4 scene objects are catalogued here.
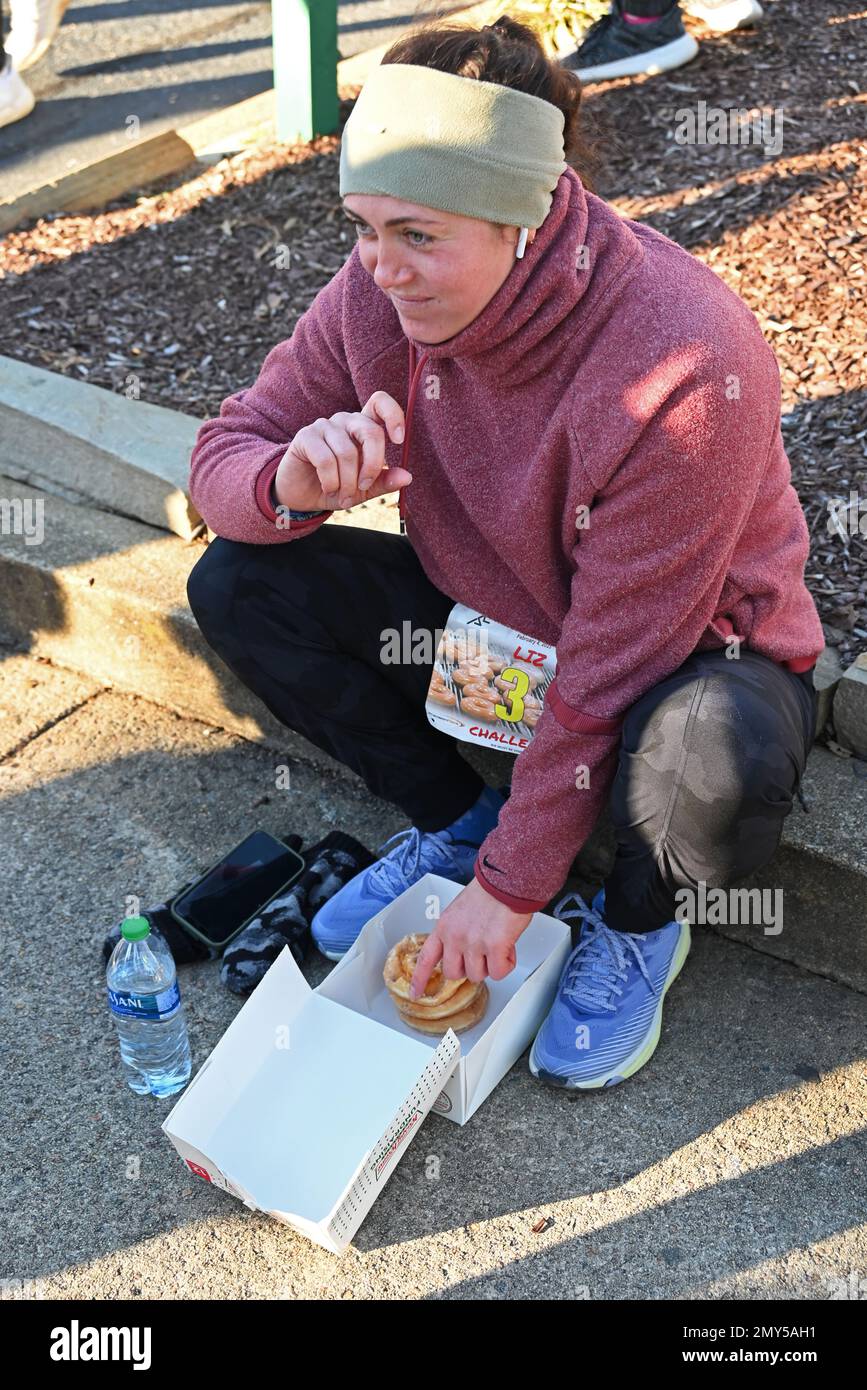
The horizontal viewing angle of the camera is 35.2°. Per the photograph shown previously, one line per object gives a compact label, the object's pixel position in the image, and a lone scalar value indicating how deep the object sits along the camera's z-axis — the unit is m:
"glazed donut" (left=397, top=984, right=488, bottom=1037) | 2.59
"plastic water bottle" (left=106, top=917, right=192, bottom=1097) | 2.54
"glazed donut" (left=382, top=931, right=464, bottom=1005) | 2.55
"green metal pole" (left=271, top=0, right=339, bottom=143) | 4.96
